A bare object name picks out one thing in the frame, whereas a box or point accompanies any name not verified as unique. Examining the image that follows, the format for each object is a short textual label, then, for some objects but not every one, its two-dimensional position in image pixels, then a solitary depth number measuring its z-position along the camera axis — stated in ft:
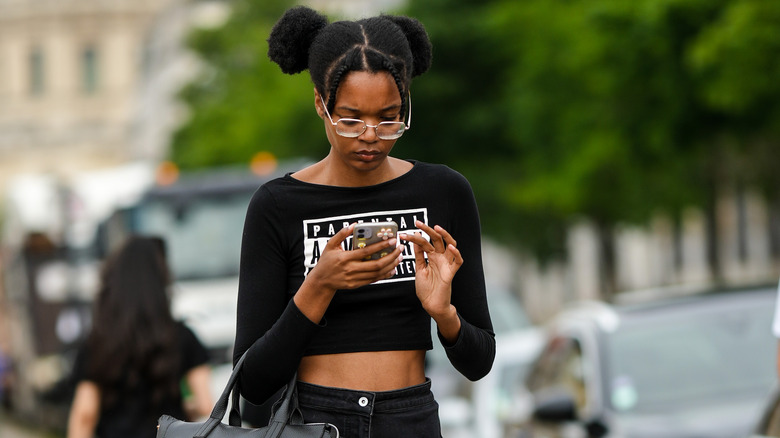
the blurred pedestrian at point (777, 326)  26.01
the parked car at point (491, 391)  58.70
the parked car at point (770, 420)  31.14
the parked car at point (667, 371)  42.63
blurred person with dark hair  33.39
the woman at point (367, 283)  20.07
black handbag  19.88
